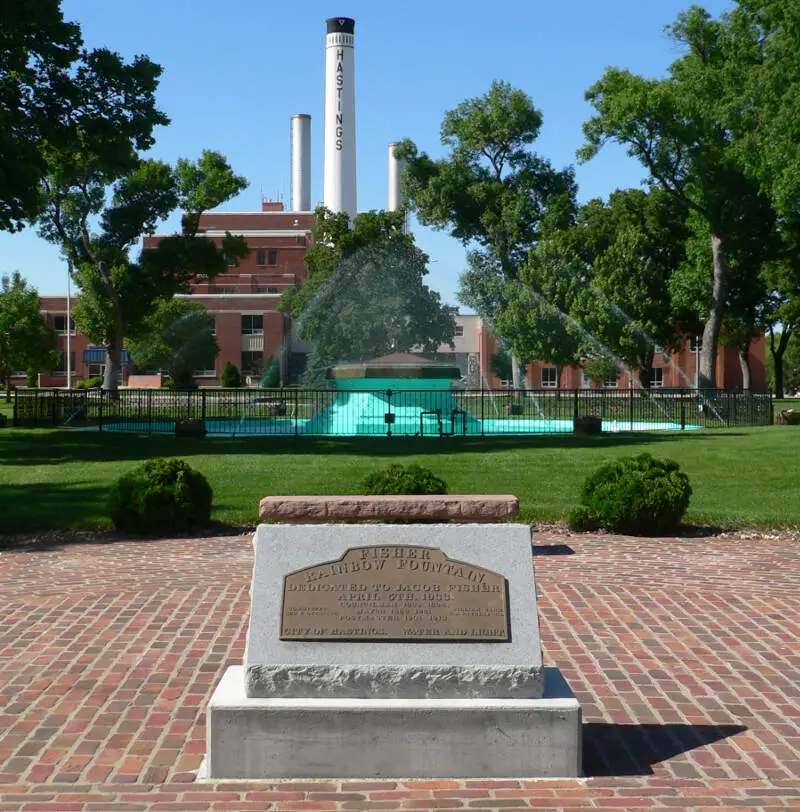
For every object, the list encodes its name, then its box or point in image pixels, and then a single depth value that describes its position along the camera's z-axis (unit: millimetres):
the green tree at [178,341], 72125
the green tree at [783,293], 51500
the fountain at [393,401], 32781
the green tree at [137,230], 48594
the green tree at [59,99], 26281
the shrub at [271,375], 79675
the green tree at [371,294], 63781
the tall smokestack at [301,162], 115062
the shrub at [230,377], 80438
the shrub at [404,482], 13164
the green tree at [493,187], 60656
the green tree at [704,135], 42719
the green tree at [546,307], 54500
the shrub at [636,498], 13109
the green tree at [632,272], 52094
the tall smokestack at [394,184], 115688
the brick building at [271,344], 82500
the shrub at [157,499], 13148
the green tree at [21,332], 60625
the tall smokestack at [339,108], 92312
